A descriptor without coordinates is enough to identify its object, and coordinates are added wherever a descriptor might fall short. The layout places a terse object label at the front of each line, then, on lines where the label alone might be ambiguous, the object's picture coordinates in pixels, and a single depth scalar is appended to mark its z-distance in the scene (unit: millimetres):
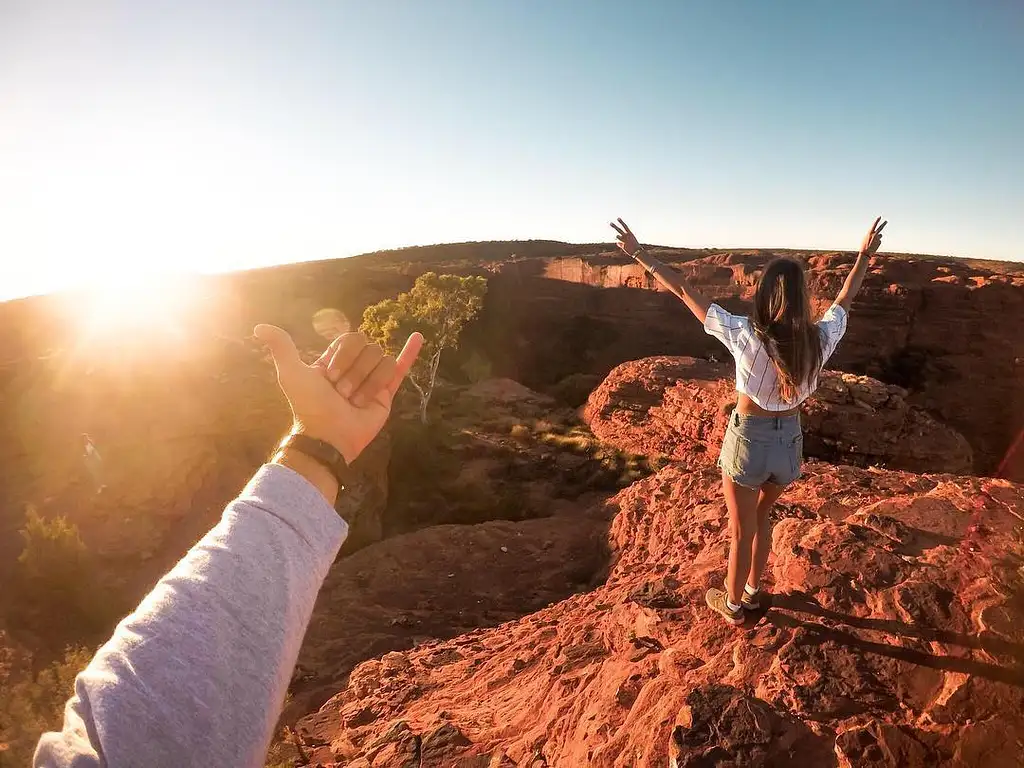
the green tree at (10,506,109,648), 8547
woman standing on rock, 2809
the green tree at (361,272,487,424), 18875
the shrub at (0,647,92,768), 5019
